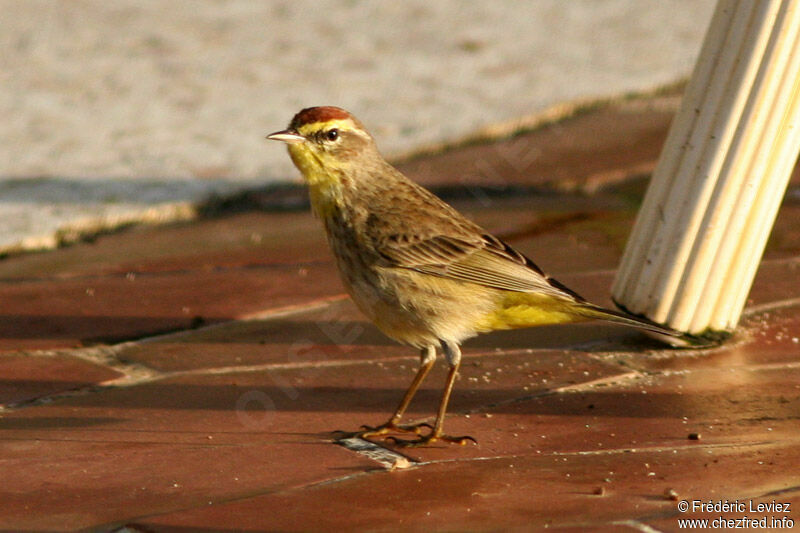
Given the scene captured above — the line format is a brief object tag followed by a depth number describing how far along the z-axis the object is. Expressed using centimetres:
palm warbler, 849
